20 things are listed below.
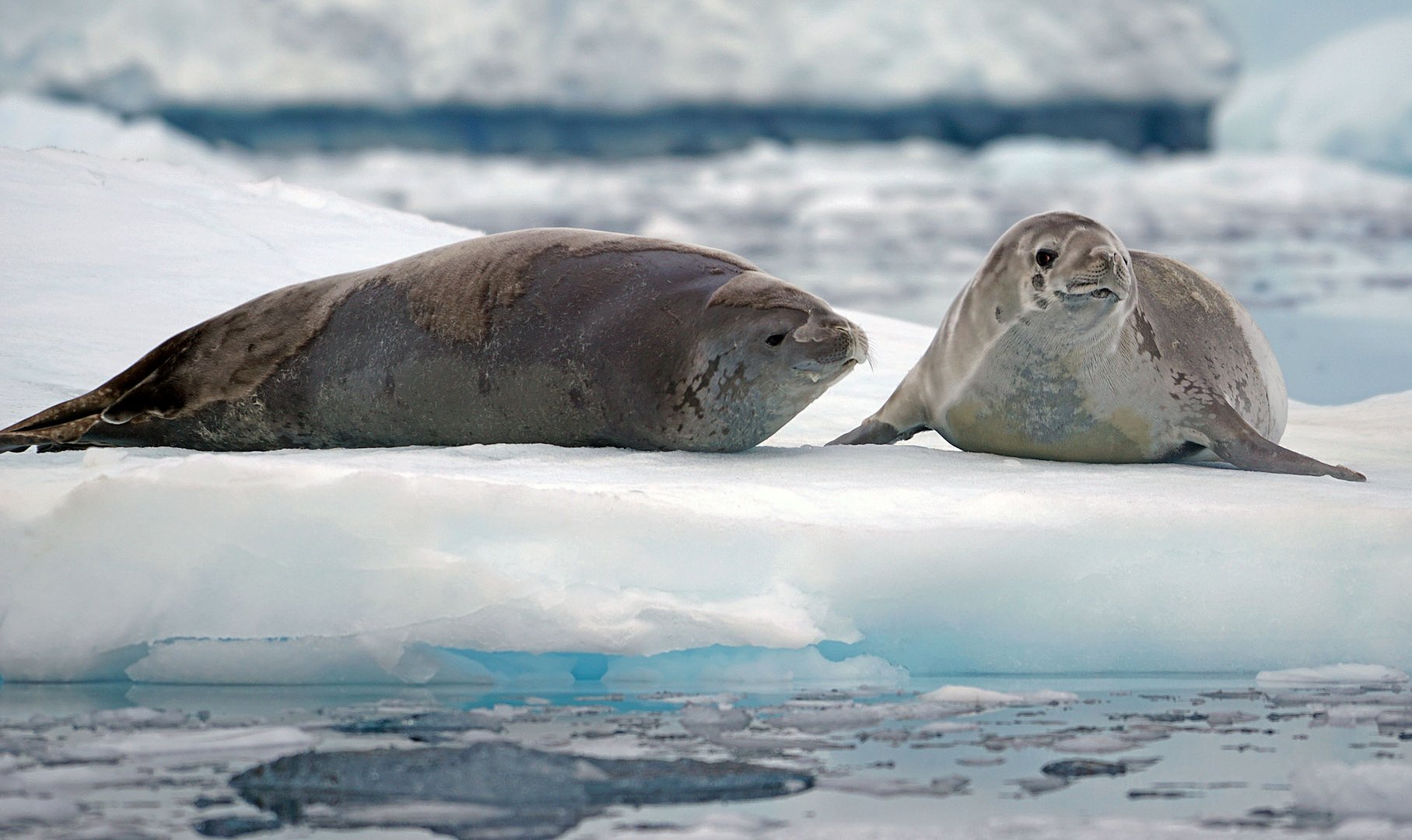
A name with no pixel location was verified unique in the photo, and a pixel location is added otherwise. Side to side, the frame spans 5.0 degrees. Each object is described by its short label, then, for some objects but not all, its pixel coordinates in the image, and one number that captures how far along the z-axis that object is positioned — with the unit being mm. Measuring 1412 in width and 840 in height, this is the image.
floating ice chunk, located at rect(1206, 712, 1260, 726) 38749
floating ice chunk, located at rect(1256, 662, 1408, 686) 39074
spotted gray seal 39993
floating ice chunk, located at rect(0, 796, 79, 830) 35158
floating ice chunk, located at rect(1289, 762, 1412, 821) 36234
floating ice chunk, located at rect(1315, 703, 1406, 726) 38735
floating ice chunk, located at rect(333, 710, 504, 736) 38665
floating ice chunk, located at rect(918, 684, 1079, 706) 38881
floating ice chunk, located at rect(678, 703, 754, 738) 38669
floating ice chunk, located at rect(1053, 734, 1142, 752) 38549
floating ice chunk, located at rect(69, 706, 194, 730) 38721
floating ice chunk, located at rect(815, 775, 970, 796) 37883
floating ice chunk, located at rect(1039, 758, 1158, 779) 38408
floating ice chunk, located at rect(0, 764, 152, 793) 38289
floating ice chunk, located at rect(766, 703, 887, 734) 38701
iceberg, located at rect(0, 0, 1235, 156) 127192
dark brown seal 40093
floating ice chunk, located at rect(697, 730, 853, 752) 38558
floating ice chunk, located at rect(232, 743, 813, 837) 36258
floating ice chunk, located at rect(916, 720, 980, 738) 38651
